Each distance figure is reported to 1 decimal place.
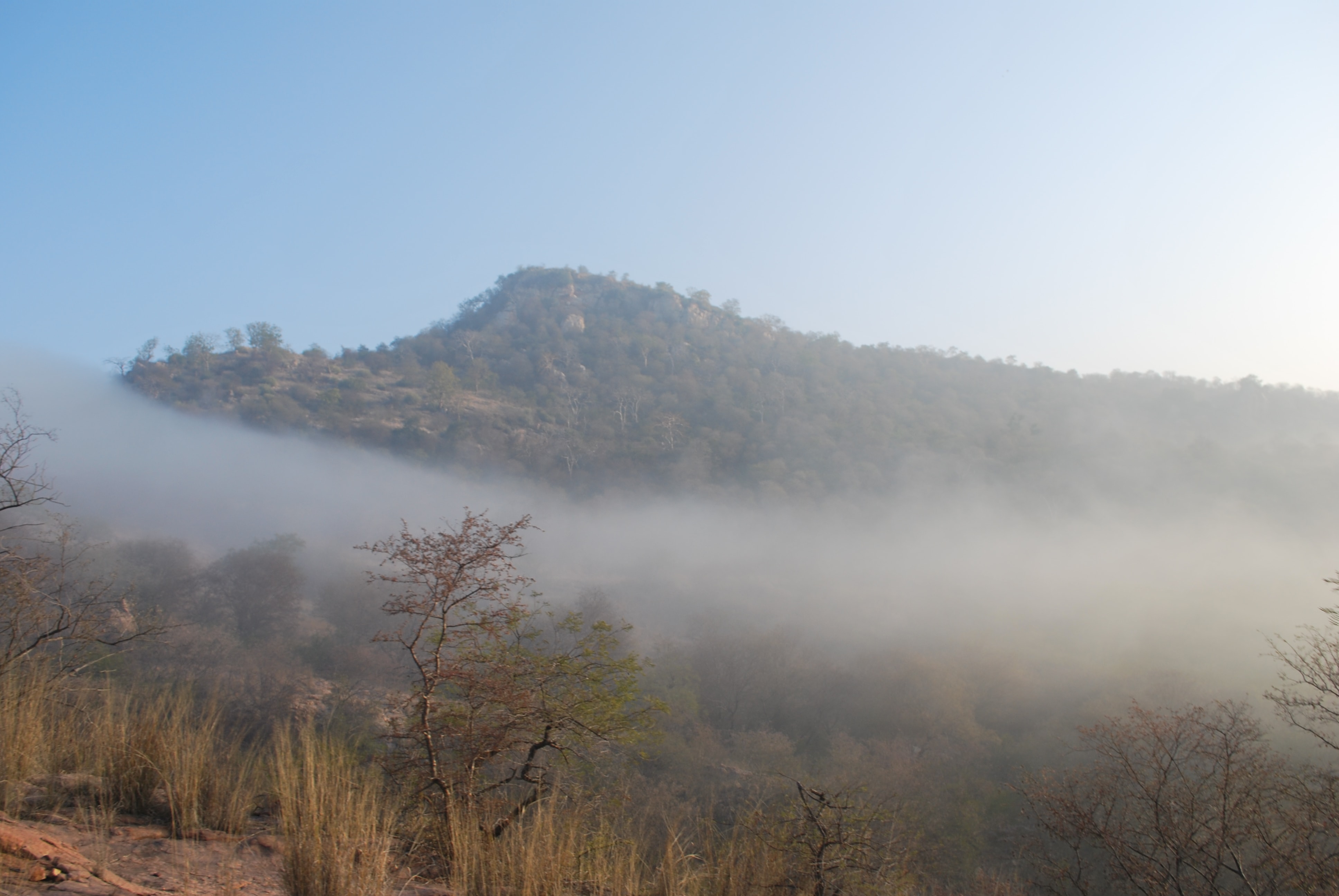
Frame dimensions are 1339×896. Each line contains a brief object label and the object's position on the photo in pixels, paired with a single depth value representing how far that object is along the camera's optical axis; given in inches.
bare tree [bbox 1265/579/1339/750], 295.4
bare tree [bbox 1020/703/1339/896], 315.6
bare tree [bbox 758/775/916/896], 190.1
